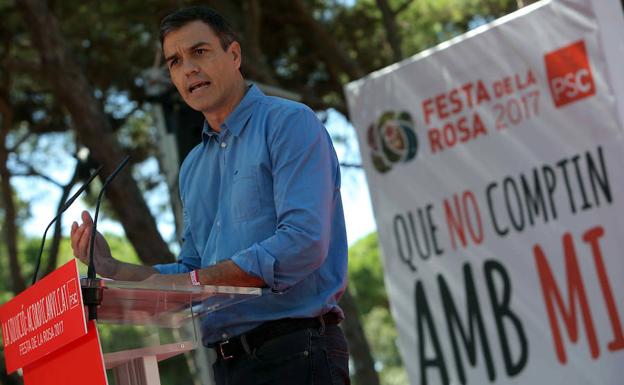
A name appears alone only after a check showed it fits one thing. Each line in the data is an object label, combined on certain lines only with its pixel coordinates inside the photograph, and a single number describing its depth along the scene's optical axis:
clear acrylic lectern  4.19
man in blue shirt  4.55
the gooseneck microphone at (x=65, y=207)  4.62
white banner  9.41
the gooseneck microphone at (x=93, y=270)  4.09
